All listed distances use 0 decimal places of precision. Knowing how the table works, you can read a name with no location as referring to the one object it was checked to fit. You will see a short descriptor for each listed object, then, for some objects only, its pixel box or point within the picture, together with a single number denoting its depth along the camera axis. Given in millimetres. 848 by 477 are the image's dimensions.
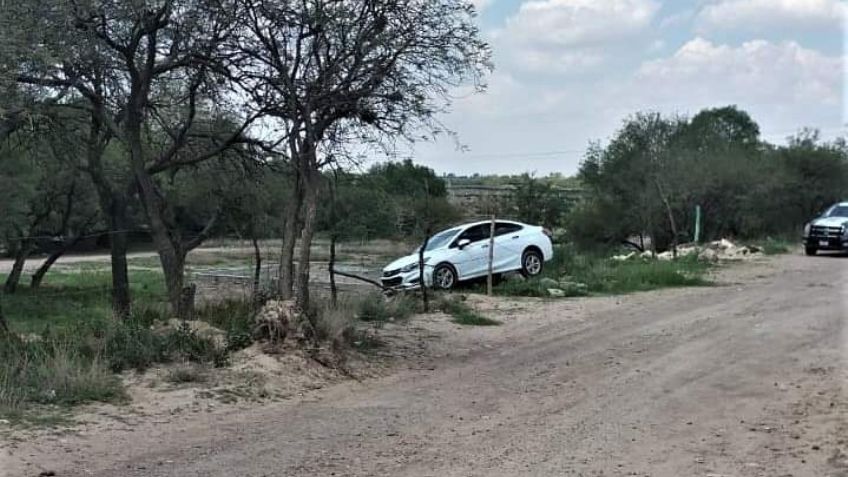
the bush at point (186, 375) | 9922
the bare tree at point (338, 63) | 11750
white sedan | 21531
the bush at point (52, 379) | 8789
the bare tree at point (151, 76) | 11422
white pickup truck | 31469
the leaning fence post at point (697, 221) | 35216
